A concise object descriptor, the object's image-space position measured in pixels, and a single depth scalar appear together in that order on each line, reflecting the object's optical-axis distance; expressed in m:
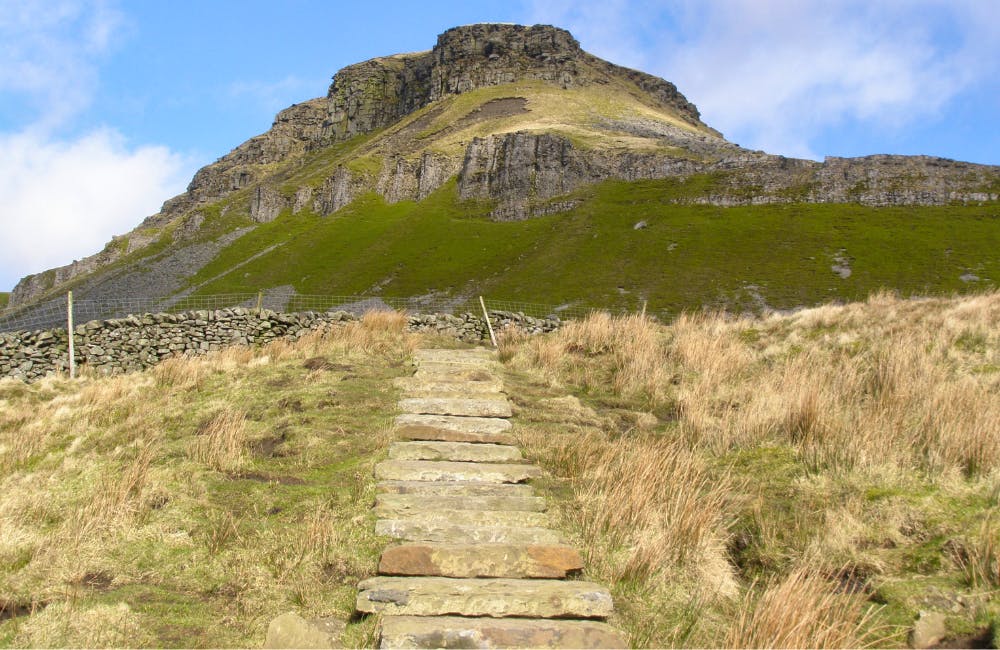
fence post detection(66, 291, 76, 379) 16.83
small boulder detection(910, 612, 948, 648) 4.18
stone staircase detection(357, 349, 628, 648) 4.25
